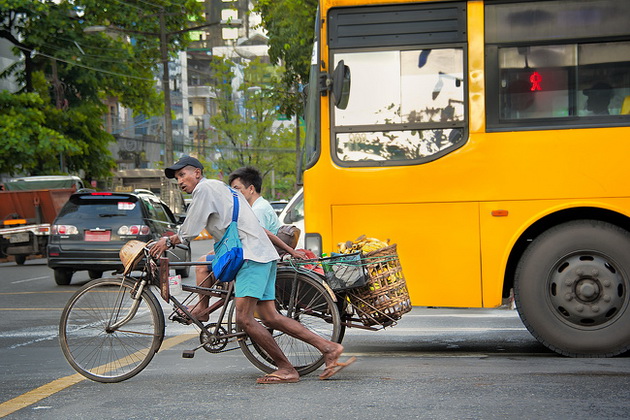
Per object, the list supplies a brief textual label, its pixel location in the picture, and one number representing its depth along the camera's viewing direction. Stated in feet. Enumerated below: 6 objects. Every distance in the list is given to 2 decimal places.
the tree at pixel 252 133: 230.89
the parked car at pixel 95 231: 57.11
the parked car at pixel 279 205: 127.34
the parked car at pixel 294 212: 59.31
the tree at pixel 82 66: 110.63
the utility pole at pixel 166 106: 117.87
